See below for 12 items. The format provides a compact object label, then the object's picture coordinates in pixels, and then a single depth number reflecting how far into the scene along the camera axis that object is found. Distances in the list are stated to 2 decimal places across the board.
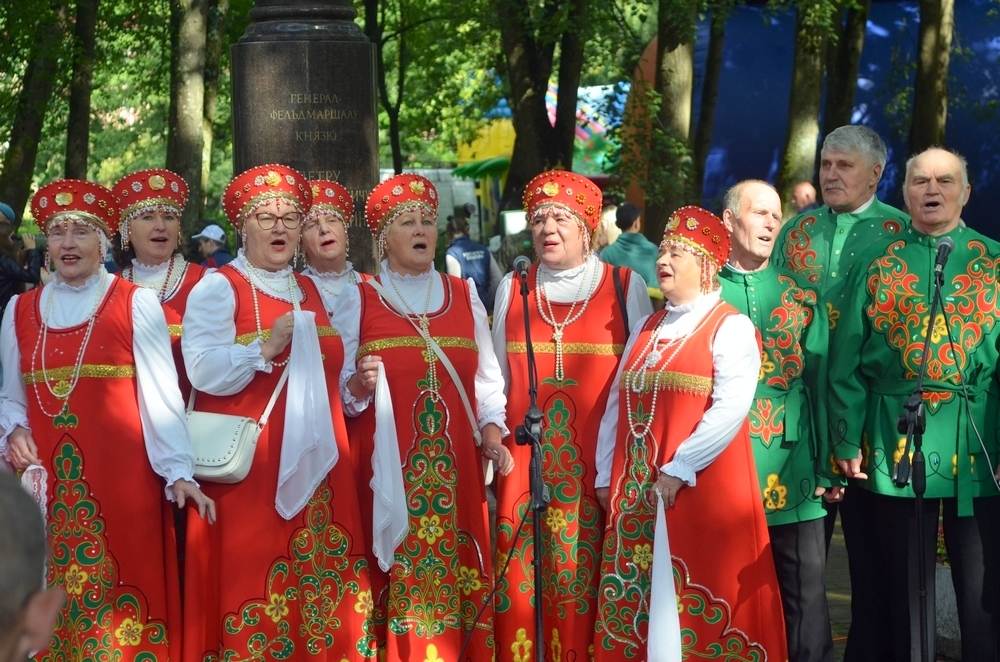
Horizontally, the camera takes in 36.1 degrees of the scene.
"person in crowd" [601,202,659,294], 11.38
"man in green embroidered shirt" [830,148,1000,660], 6.11
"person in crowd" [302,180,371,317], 7.23
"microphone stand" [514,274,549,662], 5.55
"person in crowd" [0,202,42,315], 9.70
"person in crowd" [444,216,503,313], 13.80
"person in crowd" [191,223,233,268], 11.19
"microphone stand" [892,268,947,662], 5.31
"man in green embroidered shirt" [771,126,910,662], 6.61
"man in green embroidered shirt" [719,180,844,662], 6.20
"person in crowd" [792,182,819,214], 12.68
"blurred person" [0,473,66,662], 2.36
